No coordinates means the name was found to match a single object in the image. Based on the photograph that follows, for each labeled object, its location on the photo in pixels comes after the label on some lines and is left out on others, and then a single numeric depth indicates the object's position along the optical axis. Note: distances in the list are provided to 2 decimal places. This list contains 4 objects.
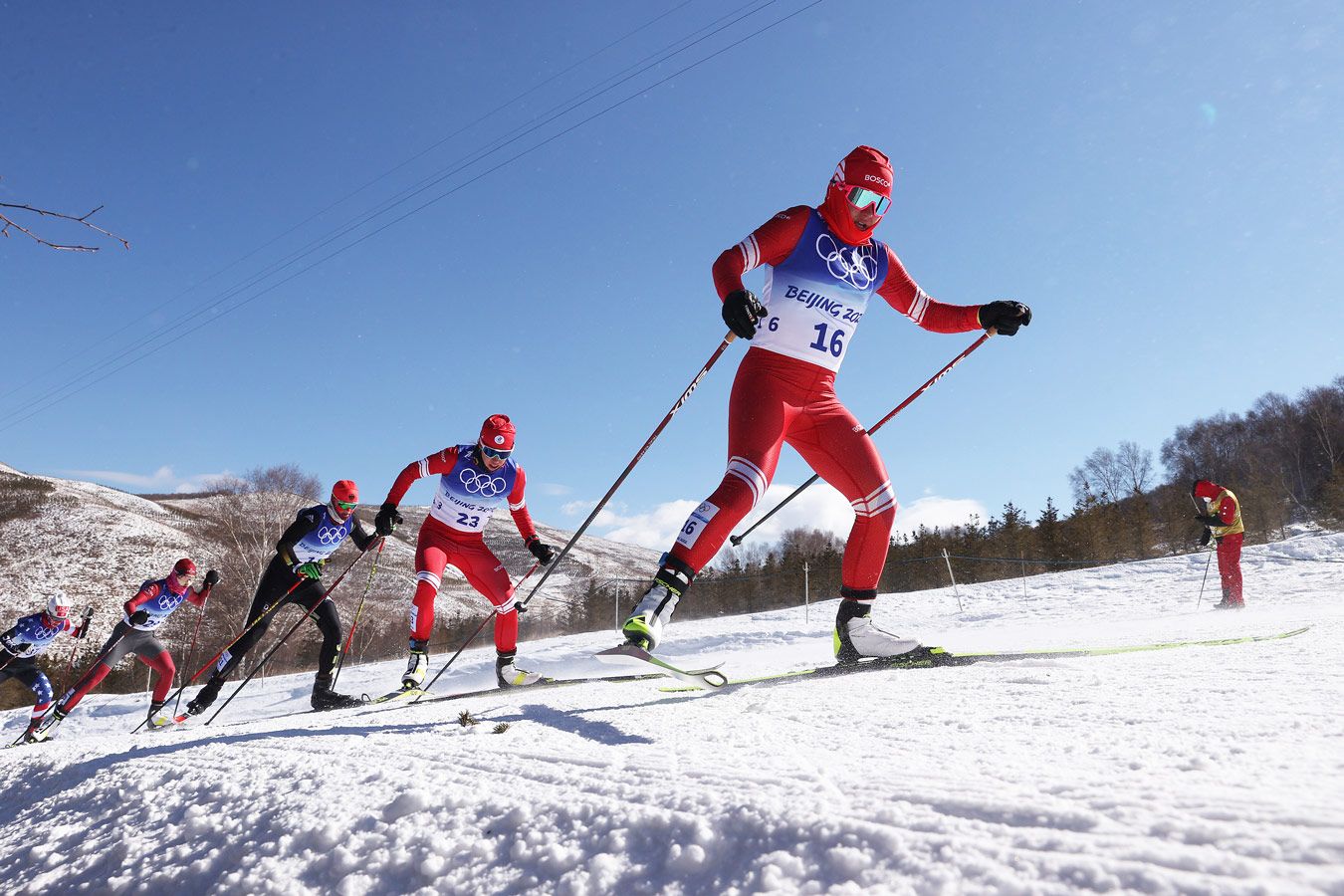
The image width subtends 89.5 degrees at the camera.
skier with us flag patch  8.26
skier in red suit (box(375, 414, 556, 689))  5.38
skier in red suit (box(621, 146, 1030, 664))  2.96
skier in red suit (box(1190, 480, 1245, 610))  8.37
